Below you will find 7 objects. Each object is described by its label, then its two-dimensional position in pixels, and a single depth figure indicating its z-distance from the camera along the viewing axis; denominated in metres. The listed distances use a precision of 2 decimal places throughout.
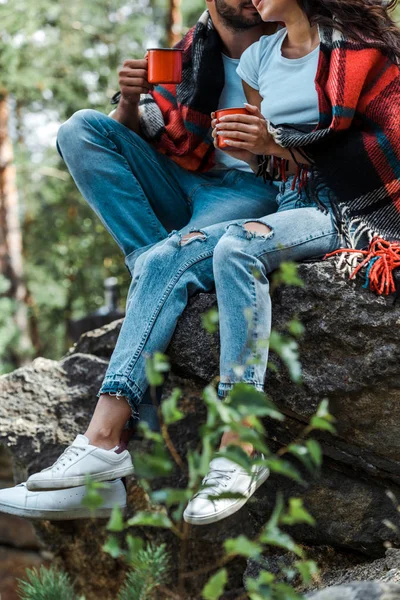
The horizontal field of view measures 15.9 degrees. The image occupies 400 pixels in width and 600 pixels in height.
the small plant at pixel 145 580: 3.48
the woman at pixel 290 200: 3.42
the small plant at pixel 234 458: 2.46
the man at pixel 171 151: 3.76
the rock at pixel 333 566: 3.56
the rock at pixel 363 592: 2.86
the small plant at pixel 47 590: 3.54
